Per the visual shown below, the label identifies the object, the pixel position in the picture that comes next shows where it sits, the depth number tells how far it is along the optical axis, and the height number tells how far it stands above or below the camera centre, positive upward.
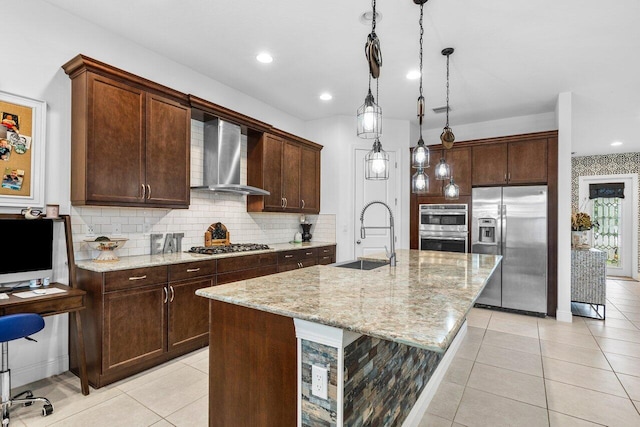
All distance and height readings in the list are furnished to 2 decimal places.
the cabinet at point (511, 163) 4.48 +0.76
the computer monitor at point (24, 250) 2.33 -0.26
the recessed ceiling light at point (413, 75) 3.72 +1.63
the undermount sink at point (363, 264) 3.01 -0.46
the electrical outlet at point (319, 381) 1.30 -0.66
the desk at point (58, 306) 2.04 -0.60
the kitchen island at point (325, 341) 1.25 -0.55
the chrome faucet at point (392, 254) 2.50 -0.30
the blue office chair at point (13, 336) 1.87 -0.71
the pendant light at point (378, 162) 2.34 +0.38
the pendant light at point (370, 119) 1.95 +0.58
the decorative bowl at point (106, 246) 2.65 -0.26
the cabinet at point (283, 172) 4.43 +0.63
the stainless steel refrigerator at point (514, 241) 4.45 -0.35
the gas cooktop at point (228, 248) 3.50 -0.38
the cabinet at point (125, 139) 2.62 +0.67
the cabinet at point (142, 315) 2.48 -0.84
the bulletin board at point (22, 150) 2.40 +0.49
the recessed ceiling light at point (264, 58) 3.37 +1.65
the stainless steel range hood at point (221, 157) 3.77 +0.68
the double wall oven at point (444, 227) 4.98 -0.18
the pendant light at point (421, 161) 2.49 +0.44
